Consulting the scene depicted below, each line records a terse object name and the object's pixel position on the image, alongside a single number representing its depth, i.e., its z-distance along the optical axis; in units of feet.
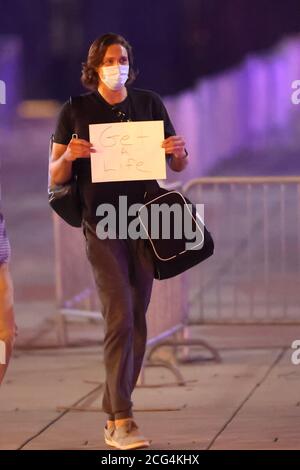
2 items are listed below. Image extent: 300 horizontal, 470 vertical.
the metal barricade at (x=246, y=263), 56.79
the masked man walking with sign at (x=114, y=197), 40.80
